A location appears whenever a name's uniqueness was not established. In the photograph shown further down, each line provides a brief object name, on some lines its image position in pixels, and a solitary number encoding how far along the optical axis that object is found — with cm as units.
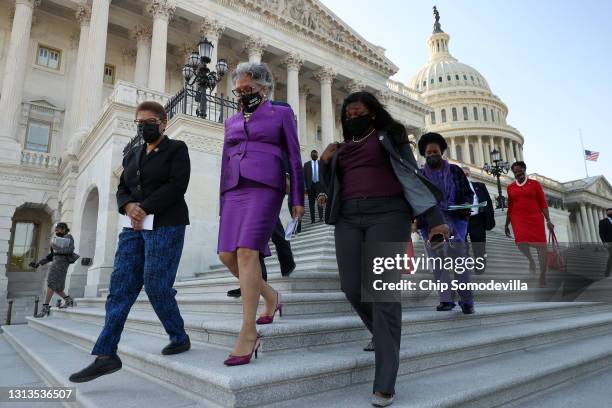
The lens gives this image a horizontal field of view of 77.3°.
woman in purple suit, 272
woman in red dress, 657
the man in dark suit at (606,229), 1013
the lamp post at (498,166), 2597
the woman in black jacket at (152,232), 292
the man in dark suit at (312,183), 1131
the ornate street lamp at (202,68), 1038
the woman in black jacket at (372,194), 257
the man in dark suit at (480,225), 562
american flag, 5172
